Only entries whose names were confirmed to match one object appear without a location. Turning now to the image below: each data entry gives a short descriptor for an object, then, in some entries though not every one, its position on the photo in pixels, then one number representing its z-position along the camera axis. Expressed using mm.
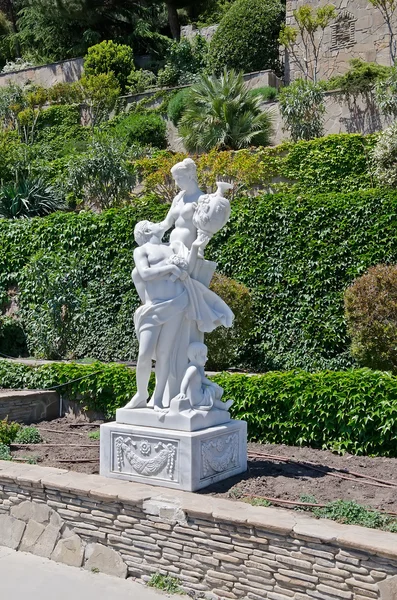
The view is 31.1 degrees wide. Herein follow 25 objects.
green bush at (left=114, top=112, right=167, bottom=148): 20312
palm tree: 17234
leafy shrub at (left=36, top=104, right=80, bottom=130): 22938
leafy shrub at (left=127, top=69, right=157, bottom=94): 23531
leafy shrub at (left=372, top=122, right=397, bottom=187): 13500
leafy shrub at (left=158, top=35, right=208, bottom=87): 23547
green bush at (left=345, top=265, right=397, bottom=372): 9117
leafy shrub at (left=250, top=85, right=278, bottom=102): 18922
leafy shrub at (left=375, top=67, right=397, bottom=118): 16219
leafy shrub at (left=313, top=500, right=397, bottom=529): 4988
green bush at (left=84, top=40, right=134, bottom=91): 24328
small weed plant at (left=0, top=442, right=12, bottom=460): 6945
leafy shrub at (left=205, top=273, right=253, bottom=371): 10539
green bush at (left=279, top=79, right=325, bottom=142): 17047
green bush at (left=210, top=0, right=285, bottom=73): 22403
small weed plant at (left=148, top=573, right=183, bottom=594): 4977
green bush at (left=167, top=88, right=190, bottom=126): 20161
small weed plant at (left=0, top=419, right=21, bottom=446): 7616
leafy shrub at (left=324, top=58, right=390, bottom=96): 16906
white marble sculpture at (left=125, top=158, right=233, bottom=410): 6031
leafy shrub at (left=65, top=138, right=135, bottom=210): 15914
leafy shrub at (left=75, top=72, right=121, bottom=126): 22703
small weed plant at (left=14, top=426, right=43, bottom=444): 7953
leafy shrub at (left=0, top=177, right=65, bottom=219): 15508
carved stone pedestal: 5750
